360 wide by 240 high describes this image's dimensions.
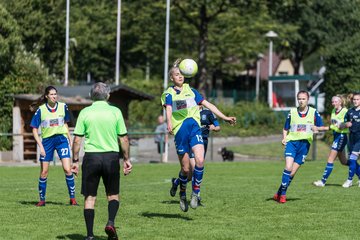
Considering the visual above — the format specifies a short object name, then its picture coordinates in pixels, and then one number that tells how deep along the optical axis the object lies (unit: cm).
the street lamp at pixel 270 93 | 5880
